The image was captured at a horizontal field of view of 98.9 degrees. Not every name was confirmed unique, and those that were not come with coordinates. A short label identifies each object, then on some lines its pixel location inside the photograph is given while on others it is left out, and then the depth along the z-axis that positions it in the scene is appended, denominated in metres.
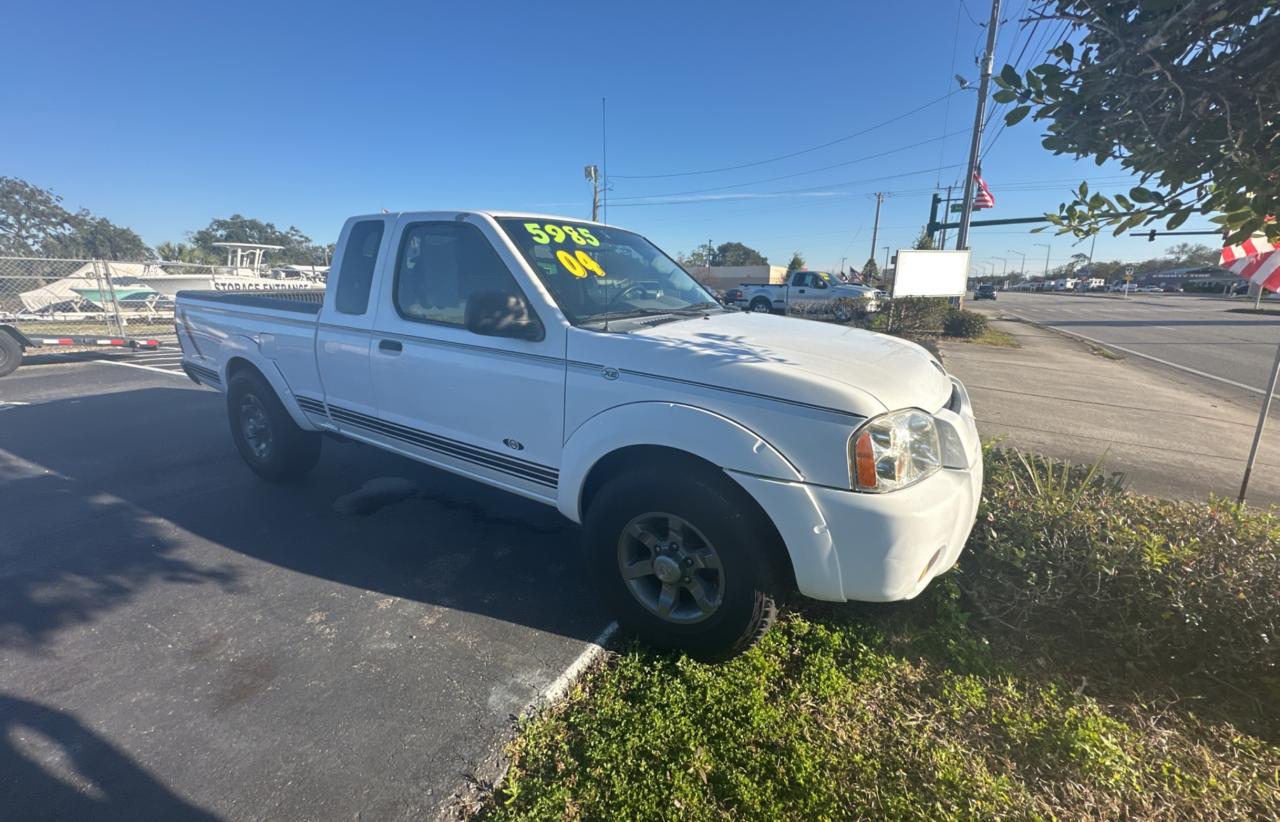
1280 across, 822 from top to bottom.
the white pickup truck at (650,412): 2.04
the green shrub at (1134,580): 2.32
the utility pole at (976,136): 17.03
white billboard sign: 13.90
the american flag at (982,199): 19.09
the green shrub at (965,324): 16.12
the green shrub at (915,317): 16.59
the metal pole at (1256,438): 3.30
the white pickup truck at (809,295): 22.09
